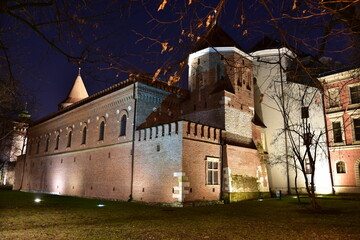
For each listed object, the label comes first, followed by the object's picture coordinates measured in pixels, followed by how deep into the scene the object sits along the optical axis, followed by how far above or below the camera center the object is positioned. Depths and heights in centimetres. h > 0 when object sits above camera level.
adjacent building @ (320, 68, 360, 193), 2467 +419
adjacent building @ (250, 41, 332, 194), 2583 +485
